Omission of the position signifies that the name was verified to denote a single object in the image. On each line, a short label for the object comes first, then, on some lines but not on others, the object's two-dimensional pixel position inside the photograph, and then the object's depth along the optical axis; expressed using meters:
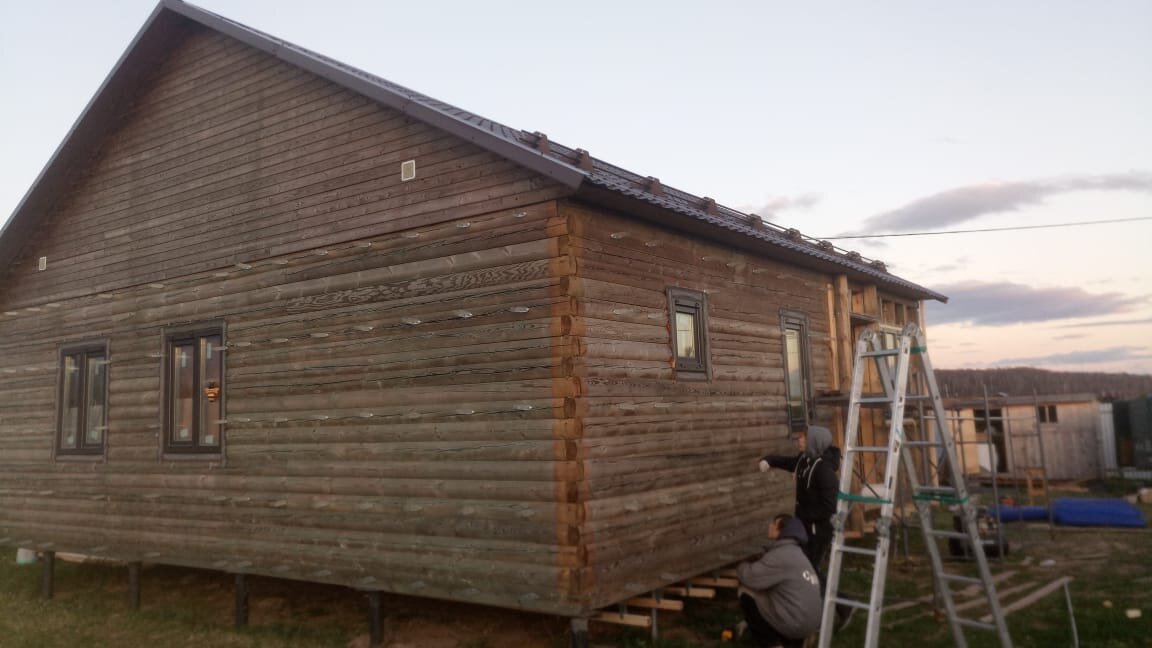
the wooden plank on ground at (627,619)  8.56
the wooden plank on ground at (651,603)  9.02
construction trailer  24.59
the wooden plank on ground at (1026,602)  9.85
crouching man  7.90
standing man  9.67
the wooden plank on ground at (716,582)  10.10
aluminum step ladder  6.69
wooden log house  8.78
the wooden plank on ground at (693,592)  9.49
